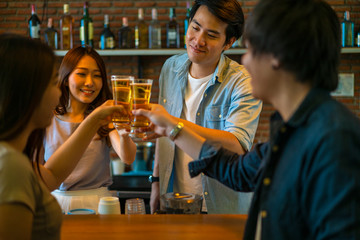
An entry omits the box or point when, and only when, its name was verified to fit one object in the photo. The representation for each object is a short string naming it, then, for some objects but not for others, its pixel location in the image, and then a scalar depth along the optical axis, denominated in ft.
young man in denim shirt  6.70
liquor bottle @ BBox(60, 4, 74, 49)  13.29
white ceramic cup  5.08
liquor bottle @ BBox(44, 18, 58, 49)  13.41
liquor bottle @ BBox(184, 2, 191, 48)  13.24
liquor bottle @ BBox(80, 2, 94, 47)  13.17
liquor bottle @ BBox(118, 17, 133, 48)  13.35
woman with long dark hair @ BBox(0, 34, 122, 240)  3.13
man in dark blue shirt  2.72
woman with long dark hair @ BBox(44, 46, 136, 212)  6.64
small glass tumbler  5.28
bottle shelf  12.76
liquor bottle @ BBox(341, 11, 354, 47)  13.04
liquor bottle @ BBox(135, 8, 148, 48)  13.19
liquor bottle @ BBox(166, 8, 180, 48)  13.16
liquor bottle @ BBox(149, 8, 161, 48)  13.23
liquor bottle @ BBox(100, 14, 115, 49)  13.24
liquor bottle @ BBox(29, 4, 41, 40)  13.00
